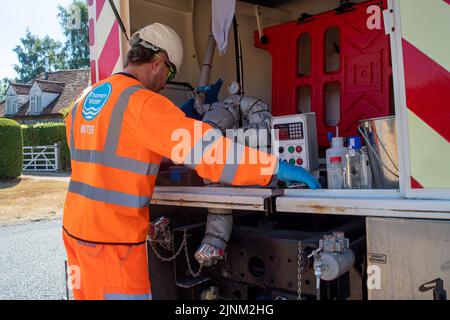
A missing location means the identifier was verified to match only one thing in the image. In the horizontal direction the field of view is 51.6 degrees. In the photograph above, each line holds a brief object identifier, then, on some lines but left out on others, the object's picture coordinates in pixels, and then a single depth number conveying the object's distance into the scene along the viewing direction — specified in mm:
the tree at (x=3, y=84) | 55106
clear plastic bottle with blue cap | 2025
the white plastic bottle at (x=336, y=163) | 2059
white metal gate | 20625
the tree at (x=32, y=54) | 49812
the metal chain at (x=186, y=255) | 2336
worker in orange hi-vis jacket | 1803
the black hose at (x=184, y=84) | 3046
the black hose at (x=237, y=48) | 3256
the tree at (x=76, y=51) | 46375
